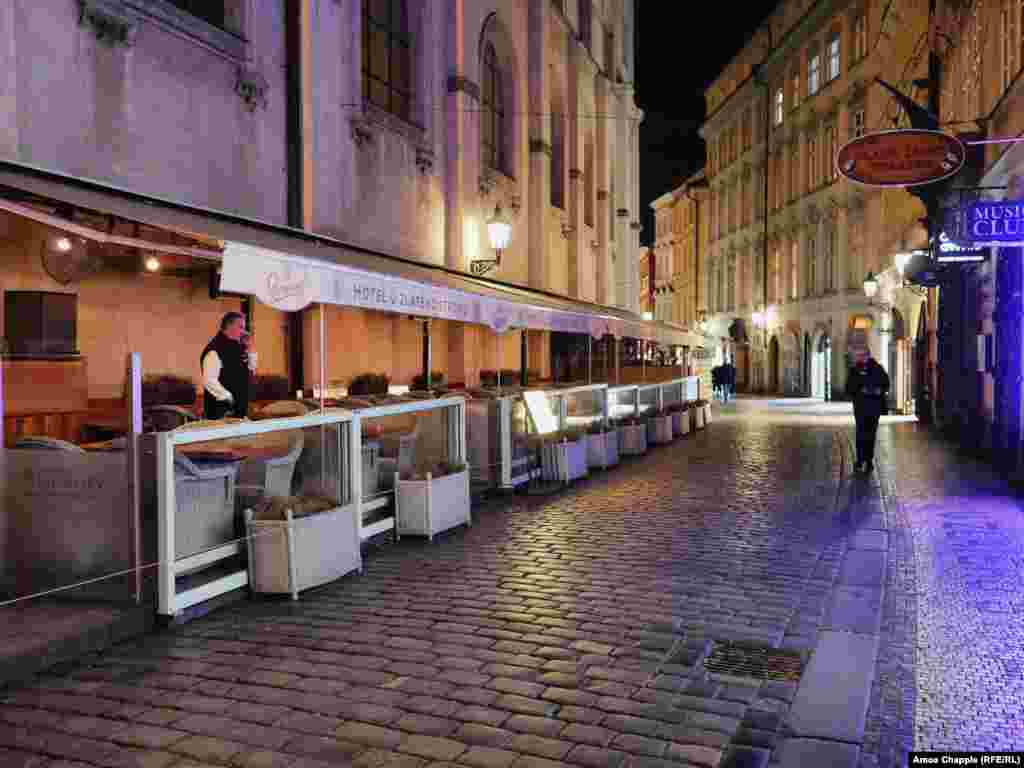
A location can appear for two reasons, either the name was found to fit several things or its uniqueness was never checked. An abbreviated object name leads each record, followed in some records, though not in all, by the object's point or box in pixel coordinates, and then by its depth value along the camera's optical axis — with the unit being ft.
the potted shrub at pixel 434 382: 59.49
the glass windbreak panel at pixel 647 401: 54.54
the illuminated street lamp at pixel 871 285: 86.69
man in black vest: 26.58
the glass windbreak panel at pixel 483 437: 34.40
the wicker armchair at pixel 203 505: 19.11
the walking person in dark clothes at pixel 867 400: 43.93
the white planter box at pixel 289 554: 20.26
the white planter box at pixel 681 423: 61.52
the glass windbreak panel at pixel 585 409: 41.39
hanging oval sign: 39.19
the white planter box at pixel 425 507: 26.61
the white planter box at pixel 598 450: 43.19
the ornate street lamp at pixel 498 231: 55.83
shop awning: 20.54
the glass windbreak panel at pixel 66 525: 18.30
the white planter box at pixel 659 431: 56.29
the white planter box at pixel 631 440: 49.53
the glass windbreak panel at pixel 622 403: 48.78
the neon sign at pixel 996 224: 36.14
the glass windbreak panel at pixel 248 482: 19.38
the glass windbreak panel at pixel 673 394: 61.52
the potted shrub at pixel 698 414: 67.18
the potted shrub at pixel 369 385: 52.95
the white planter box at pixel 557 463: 38.11
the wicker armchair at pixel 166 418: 31.22
